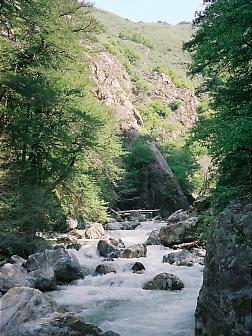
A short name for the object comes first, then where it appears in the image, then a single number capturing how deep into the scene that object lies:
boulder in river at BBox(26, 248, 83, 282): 10.59
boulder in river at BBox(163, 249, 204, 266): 12.00
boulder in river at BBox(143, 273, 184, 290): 9.72
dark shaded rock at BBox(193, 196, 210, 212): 17.73
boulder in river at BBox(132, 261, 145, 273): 11.48
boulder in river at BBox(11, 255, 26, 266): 11.28
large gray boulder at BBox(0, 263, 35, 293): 8.91
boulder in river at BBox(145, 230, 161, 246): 16.28
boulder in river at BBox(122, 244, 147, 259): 13.41
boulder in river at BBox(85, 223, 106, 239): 17.72
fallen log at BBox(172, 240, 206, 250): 14.64
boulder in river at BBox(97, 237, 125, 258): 13.60
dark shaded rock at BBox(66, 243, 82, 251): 14.57
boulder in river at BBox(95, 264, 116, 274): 11.52
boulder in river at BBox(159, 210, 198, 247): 15.40
